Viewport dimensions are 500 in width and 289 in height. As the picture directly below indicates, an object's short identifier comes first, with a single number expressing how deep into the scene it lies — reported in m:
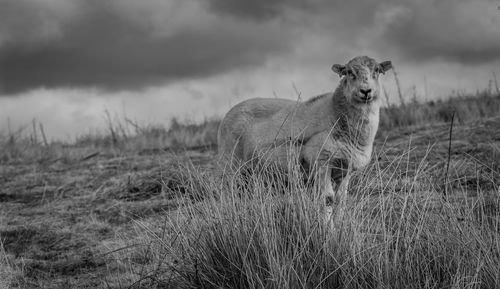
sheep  6.55
